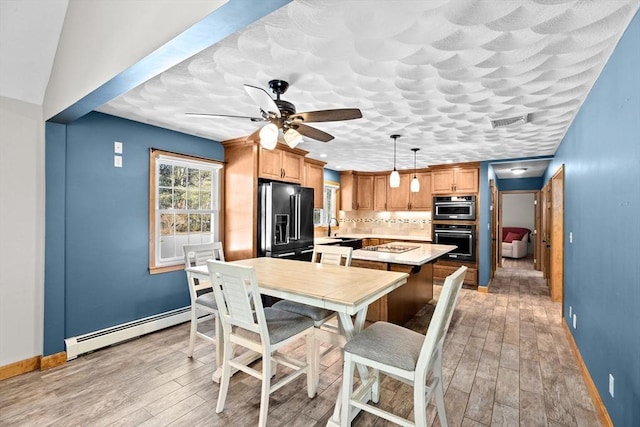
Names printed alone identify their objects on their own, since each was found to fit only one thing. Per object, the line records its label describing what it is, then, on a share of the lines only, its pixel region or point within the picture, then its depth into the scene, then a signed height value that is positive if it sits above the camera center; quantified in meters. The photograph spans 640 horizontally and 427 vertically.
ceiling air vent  3.07 +0.98
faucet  6.63 -0.37
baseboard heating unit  2.85 -1.27
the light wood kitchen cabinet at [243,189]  4.02 +0.33
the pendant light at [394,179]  4.05 +0.47
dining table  1.75 -0.48
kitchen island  3.37 -0.79
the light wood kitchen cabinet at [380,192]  7.00 +0.51
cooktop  4.09 -0.50
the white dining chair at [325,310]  2.11 -0.76
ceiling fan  2.05 +0.72
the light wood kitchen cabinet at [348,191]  7.11 +0.53
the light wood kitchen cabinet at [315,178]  5.20 +0.63
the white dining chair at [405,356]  1.51 -0.78
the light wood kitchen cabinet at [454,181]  5.58 +0.64
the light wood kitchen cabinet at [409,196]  6.41 +0.40
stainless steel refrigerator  4.08 -0.11
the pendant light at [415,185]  4.58 +0.44
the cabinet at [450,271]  5.48 -1.09
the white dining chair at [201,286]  2.56 -0.70
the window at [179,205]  3.53 +0.09
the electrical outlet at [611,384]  1.84 -1.05
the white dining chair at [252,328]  1.80 -0.76
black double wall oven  5.52 -0.21
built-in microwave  5.54 +0.12
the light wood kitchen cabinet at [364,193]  7.20 +0.50
